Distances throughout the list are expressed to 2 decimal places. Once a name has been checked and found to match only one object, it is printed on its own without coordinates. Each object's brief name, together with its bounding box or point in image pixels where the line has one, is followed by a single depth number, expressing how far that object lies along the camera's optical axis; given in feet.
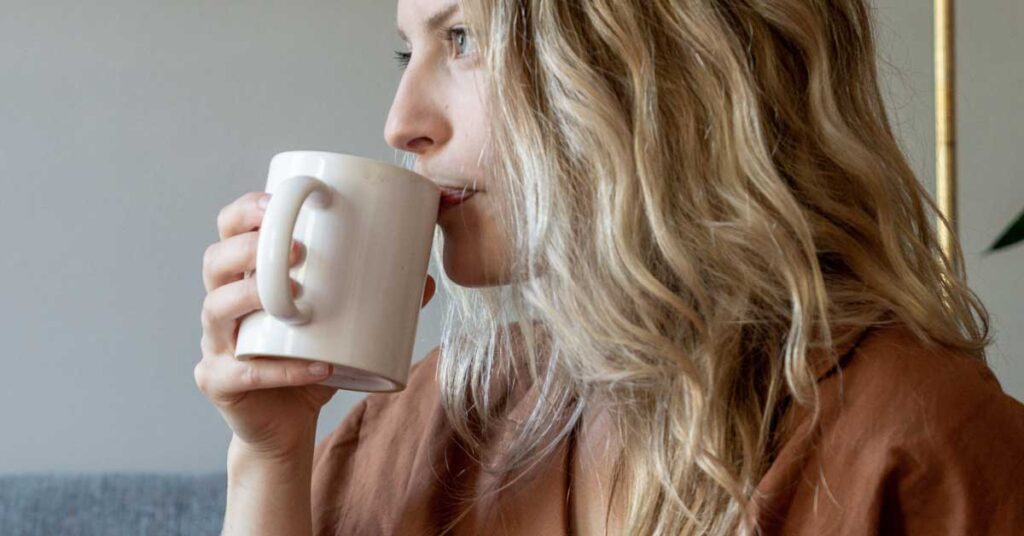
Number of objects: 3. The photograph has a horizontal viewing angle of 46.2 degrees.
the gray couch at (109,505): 4.40
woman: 2.40
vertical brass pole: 4.35
